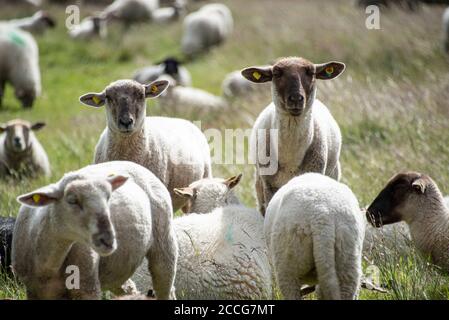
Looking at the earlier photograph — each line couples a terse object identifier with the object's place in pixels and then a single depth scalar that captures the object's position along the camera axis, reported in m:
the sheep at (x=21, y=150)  12.23
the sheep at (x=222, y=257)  6.30
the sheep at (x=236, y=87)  16.03
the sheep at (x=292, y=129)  6.92
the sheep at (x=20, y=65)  17.36
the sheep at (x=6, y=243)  6.87
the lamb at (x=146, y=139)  7.41
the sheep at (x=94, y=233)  4.91
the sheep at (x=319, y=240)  5.26
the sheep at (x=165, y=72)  17.00
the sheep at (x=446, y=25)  16.41
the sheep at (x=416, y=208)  7.17
